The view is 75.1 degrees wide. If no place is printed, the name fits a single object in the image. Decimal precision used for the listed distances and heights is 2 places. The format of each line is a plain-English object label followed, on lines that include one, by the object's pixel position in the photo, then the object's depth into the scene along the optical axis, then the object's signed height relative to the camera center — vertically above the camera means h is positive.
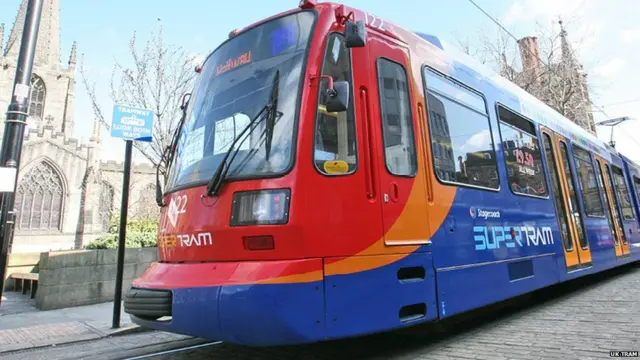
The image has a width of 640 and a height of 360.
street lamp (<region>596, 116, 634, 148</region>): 20.95 +6.42
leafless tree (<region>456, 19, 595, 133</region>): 21.08 +9.03
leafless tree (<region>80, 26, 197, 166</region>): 10.84 +4.46
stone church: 33.69 +7.60
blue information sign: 6.94 +2.53
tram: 3.16 +0.60
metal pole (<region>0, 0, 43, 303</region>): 5.35 +2.11
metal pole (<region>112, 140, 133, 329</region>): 6.45 +0.68
